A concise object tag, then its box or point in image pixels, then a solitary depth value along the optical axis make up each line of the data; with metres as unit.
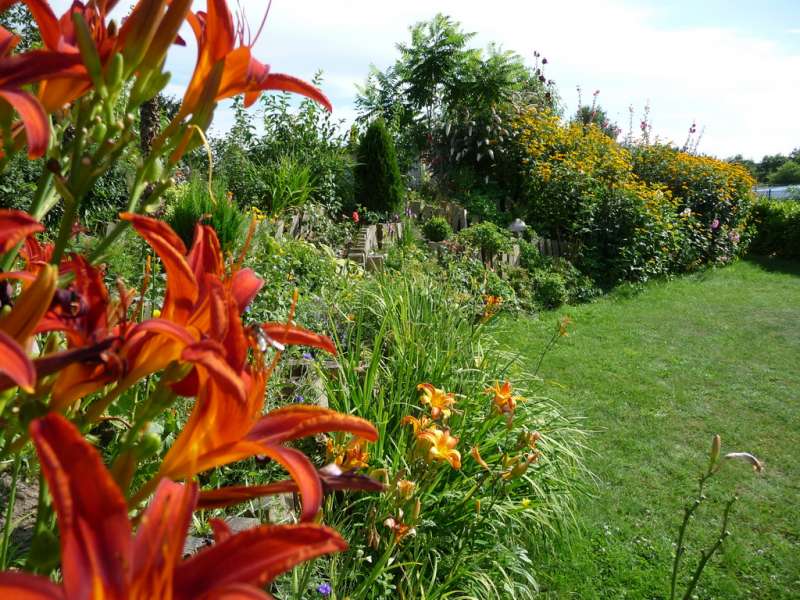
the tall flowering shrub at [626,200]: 9.44
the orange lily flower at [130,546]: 0.37
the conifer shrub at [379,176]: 8.68
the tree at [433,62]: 11.62
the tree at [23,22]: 8.64
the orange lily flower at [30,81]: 0.51
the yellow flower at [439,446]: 1.87
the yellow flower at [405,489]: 1.80
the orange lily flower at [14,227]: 0.48
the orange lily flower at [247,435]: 0.53
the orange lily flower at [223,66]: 0.66
